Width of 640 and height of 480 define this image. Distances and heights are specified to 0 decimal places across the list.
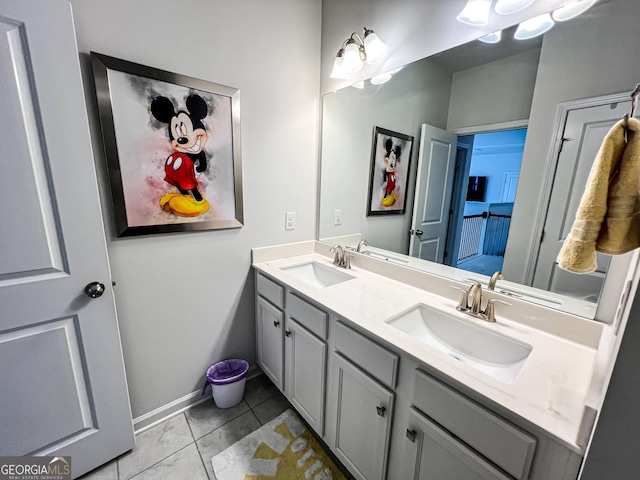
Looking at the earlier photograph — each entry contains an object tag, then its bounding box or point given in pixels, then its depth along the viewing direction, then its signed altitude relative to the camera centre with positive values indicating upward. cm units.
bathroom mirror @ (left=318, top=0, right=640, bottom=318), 88 +22
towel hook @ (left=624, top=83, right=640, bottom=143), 50 +14
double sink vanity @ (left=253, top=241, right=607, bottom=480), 66 -60
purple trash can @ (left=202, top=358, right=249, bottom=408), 157 -122
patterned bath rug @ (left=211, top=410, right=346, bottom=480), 123 -136
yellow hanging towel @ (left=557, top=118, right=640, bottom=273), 49 -2
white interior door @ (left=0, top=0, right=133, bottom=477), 91 -31
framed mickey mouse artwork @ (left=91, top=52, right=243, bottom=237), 116 +17
